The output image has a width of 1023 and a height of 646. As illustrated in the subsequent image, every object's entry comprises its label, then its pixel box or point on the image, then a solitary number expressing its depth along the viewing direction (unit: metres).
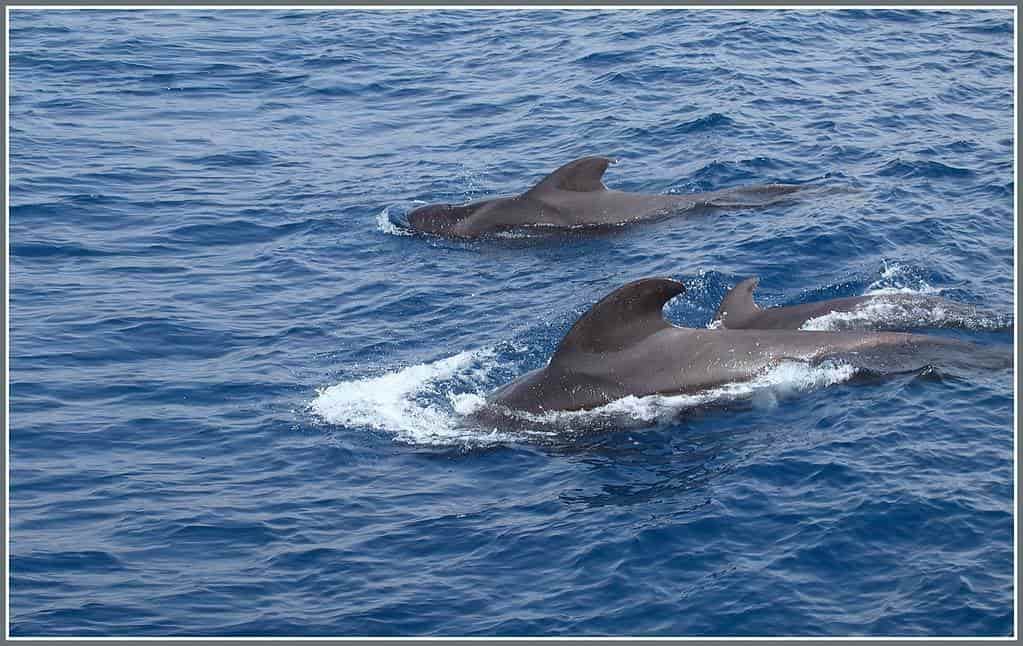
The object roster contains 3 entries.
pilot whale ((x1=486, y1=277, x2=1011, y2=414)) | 17.59
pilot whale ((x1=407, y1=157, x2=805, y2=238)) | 25.91
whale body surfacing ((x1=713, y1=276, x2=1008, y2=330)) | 19.89
